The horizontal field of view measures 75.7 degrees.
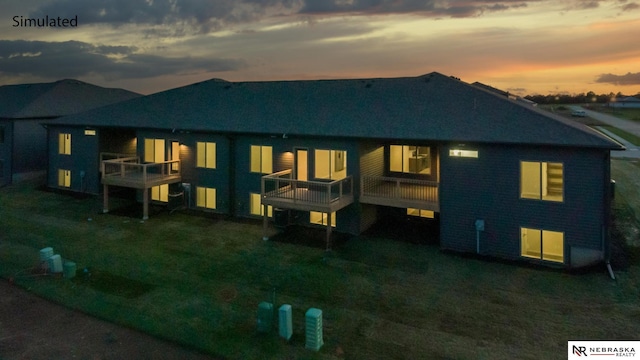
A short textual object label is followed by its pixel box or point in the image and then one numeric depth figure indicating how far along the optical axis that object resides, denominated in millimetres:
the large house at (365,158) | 16469
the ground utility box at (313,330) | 10734
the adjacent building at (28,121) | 34062
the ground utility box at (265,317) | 11469
